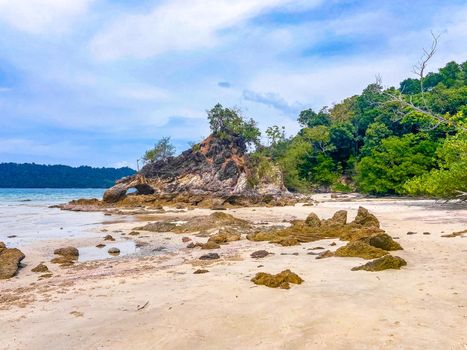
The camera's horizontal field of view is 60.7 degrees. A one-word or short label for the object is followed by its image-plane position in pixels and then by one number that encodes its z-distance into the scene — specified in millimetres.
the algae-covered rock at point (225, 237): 15309
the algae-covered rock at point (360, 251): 10336
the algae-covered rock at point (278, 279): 7588
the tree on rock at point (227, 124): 55000
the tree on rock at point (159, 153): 61969
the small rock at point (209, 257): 11606
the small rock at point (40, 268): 10964
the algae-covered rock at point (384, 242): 11047
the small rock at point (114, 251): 13916
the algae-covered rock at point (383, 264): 8633
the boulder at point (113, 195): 47219
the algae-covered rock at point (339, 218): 18072
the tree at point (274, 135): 62844
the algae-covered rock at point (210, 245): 14023
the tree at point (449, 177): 21308
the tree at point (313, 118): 76500
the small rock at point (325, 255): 10766
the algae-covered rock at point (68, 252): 13164
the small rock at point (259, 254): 11508
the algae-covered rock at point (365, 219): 16781
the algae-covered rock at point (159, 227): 20453
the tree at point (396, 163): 42344
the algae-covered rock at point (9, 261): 10446
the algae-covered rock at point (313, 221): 17734
